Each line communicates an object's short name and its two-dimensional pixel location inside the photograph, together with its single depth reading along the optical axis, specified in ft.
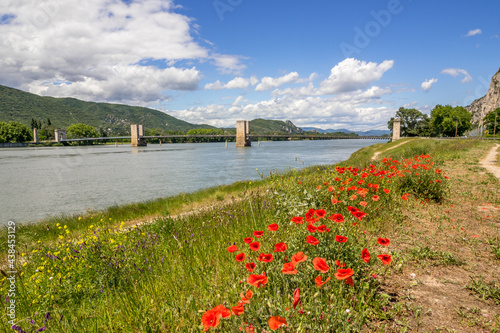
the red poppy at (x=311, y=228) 8.89
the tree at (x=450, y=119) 277.85
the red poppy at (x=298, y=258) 7.24
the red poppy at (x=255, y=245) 8.16
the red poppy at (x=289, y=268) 6.87
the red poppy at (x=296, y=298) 6.70
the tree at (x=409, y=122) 358.64
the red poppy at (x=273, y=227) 9.07
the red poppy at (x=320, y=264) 6.85
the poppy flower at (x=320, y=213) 10.25
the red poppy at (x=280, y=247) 8.17
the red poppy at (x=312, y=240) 8.04
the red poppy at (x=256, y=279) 6.43
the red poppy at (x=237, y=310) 6.04
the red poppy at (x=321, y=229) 8.76
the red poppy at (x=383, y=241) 8.52
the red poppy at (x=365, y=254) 8.01
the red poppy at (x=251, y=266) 7.59
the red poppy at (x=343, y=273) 6.85
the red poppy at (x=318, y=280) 7.07
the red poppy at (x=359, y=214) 10.10
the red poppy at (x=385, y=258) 7.66
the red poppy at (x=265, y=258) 7.43
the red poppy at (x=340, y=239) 8.46
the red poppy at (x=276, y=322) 5.62
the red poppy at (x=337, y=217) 9.29
